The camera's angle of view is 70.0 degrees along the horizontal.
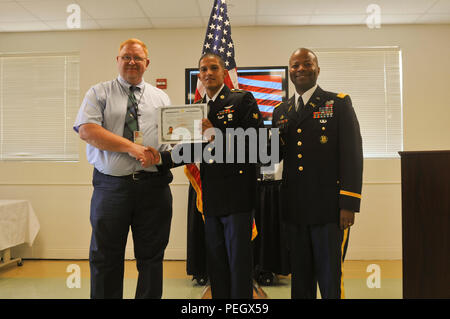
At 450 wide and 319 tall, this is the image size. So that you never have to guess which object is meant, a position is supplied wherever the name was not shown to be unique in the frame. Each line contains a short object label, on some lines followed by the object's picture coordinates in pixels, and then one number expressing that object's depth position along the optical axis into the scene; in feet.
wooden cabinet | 6.25
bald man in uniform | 4.98
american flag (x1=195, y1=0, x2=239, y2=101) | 9.27
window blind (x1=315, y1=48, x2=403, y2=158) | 13.00
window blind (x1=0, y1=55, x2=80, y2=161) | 13.56
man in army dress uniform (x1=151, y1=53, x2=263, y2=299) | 5.01
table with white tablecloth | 11.04
